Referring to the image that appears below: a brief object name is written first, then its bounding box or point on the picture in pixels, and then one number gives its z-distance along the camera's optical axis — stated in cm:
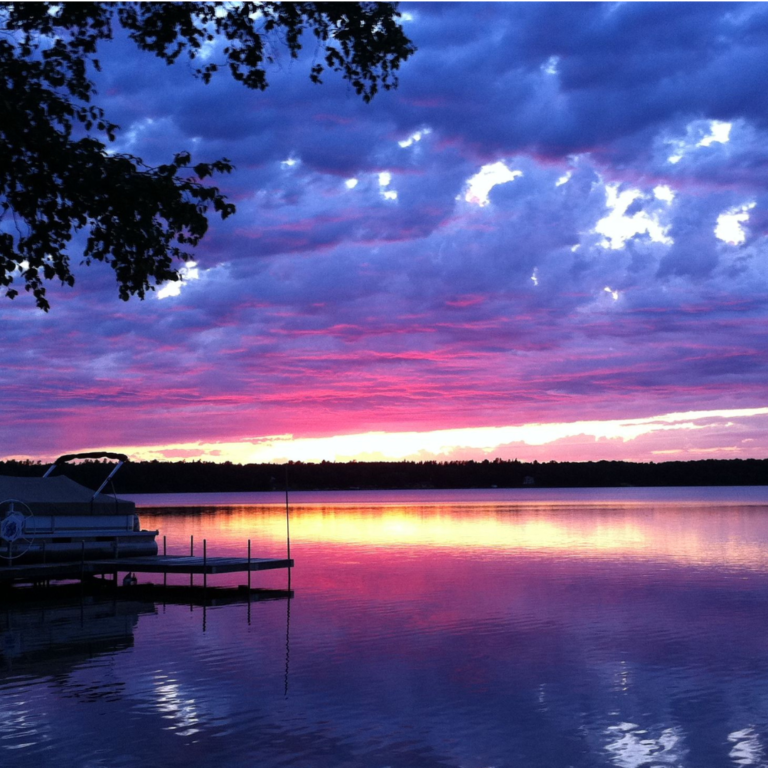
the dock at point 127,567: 3569
